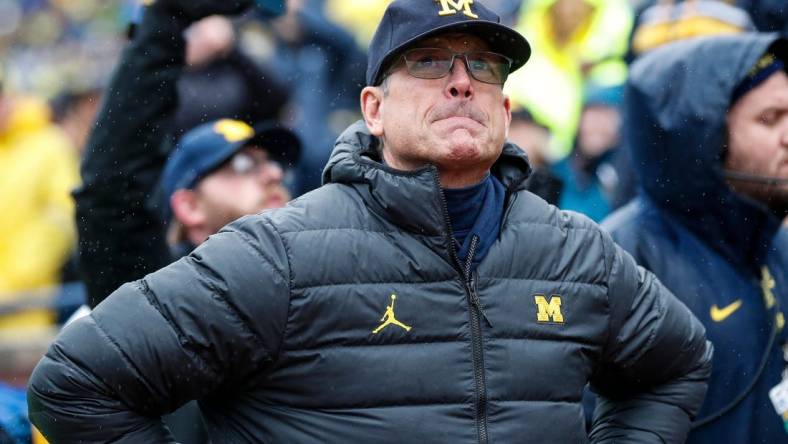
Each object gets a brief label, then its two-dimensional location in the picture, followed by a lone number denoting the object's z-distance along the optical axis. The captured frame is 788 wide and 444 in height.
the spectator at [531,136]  14.16
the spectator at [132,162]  9.46
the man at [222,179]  11.23
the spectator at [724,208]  9.54
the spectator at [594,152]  15.61
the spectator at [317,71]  17.44
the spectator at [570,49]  16.19
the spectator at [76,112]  19.66
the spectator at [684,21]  13.75
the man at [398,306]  6.71
